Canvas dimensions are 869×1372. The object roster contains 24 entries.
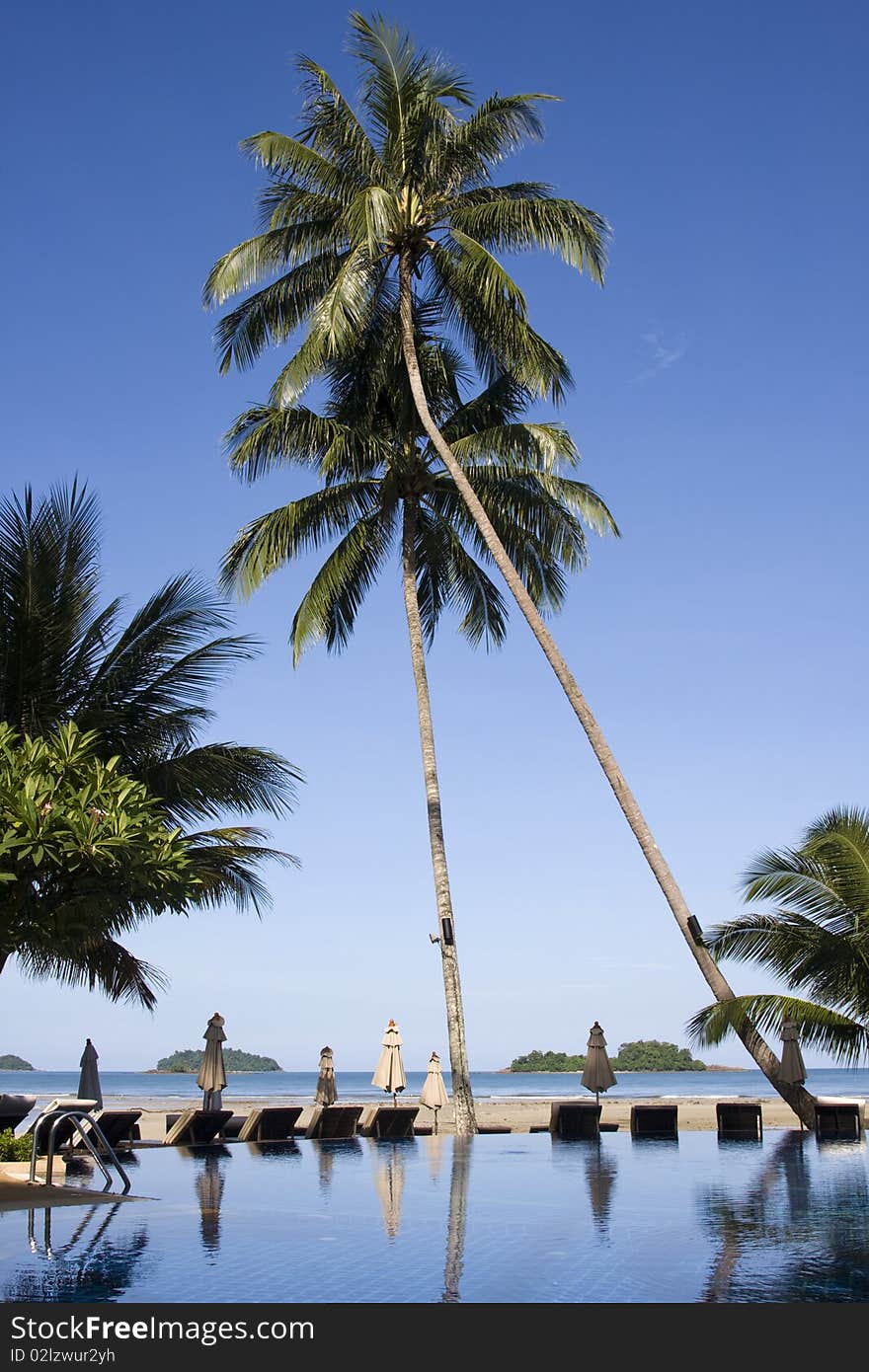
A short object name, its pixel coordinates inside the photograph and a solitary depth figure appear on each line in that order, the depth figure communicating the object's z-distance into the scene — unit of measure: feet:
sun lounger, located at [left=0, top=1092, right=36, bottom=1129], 65.87
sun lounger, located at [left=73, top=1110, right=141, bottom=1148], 55.93
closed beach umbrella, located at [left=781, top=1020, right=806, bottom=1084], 63.52
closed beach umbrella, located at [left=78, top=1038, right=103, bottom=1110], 65.41
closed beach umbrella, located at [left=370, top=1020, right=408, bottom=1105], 78.14
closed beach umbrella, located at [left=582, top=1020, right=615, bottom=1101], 73.92
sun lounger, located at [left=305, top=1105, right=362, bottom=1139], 65.98
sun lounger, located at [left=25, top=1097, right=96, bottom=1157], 38.29
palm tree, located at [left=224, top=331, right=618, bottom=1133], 70.59
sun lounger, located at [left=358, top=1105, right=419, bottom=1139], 67.97
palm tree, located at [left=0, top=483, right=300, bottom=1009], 50.57
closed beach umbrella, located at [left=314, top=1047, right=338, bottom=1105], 81.20
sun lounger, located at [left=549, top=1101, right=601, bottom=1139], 66.28
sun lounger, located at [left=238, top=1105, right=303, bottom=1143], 63.36
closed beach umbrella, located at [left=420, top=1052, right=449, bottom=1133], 74.74
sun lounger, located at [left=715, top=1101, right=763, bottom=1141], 65.77
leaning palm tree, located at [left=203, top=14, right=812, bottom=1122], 64.03
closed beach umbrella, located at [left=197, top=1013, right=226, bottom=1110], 70.44
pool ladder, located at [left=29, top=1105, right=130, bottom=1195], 36.76
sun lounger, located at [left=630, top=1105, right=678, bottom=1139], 66.03
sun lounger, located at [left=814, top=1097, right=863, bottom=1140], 64.95
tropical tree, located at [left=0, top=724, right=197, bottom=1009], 35.47
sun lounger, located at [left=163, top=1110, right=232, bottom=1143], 61.05
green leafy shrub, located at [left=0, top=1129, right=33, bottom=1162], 45.73
